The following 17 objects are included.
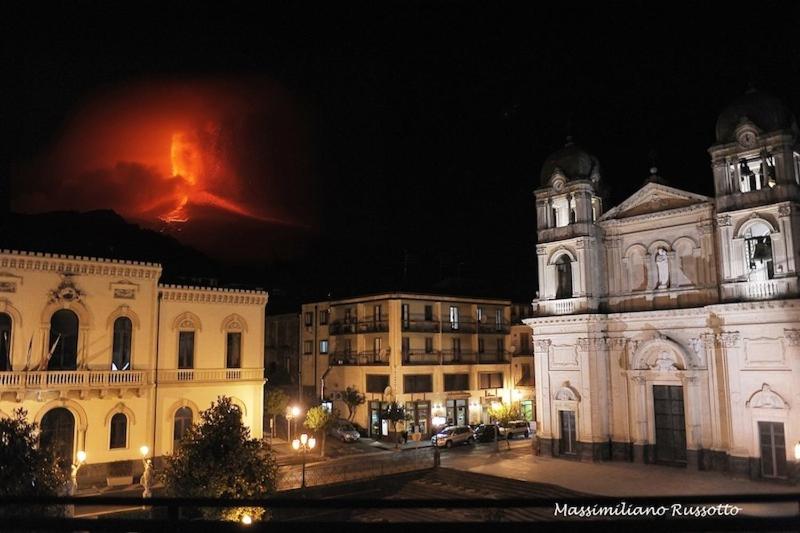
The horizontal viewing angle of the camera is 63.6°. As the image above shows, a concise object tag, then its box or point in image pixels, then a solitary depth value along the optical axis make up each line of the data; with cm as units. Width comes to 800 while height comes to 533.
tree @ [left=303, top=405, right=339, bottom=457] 4044
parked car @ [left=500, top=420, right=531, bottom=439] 4791
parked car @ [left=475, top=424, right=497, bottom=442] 4725
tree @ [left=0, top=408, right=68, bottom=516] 1677
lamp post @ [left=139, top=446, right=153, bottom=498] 2575
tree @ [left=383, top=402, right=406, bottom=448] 4691
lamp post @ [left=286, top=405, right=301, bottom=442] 3264
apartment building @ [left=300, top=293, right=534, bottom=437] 5038
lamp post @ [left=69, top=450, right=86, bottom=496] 2372
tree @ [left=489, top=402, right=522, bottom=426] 4844
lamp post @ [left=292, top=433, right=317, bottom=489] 2852
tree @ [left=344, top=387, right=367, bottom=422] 5062
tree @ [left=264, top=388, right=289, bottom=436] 4641
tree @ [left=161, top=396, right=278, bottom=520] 1953
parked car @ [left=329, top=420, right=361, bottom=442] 4722
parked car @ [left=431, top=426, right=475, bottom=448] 4512
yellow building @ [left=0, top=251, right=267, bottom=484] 2928
